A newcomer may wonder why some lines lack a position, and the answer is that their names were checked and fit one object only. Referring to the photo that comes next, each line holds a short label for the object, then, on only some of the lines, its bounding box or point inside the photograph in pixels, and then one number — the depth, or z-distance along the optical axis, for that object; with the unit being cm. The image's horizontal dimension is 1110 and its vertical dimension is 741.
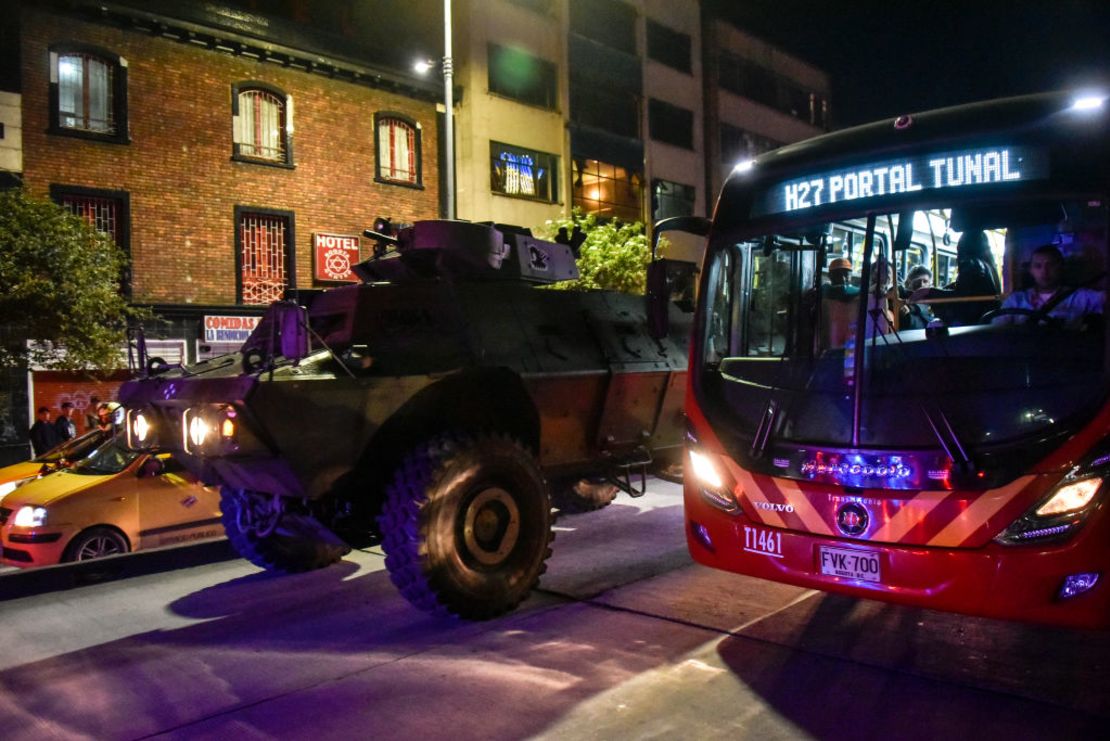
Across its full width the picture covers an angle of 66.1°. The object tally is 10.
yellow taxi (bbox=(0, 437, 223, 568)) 805
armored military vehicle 520
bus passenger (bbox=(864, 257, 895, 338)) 451
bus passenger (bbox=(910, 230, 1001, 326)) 491
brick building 1766
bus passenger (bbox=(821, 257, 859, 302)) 467
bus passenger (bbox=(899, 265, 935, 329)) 468
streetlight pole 1634
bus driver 416
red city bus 383
